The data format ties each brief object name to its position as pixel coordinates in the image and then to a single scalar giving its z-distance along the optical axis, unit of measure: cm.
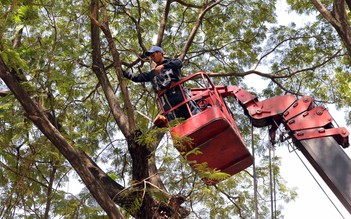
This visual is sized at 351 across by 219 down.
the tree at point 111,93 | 924
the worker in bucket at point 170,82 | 1044
